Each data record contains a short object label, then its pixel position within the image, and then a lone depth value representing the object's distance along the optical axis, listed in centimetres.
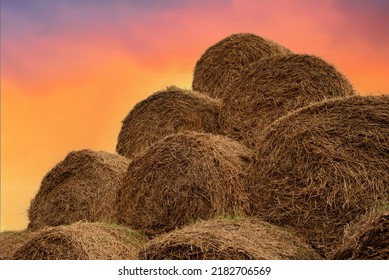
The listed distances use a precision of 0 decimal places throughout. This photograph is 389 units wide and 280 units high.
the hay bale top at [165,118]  1253
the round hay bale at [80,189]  1159
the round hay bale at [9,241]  1093
